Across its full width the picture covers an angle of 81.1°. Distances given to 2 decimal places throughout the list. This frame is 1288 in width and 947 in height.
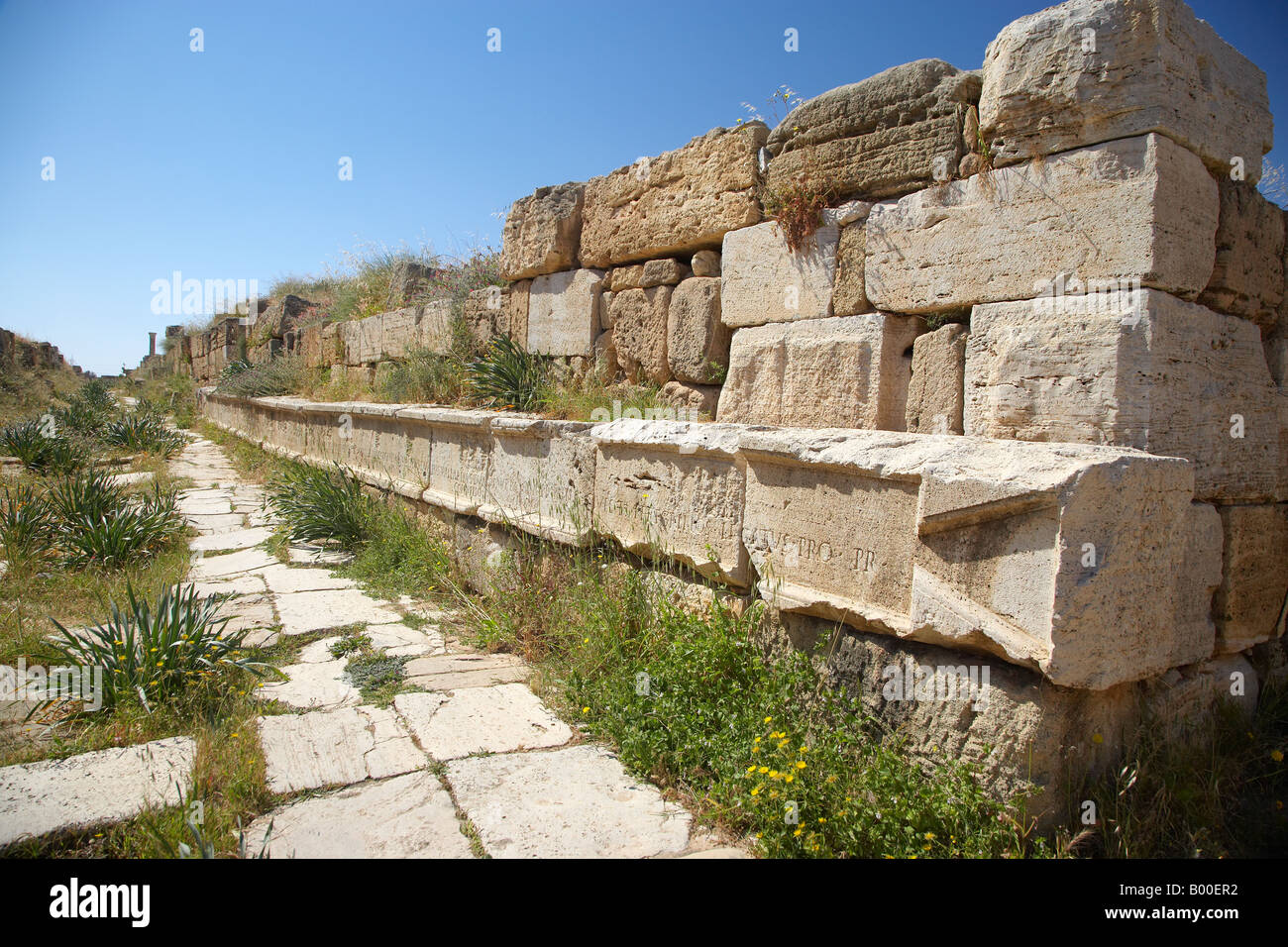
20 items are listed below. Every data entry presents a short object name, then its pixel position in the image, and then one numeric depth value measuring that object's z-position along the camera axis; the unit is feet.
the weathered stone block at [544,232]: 18.57
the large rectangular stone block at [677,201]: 14.03
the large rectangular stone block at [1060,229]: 8.86
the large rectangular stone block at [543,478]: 14.02
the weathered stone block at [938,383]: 10.71
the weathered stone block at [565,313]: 17.94
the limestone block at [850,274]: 11.90
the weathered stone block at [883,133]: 10.94
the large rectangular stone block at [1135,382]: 8.73
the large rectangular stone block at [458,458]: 17.54
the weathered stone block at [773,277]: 12.48
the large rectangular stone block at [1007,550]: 7.36
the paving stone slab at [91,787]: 7.60
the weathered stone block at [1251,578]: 9.54
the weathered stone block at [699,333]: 14.56
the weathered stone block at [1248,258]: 9.74
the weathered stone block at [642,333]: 15.84
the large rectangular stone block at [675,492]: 11.04
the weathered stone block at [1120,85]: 8.98
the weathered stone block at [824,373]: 11.48
